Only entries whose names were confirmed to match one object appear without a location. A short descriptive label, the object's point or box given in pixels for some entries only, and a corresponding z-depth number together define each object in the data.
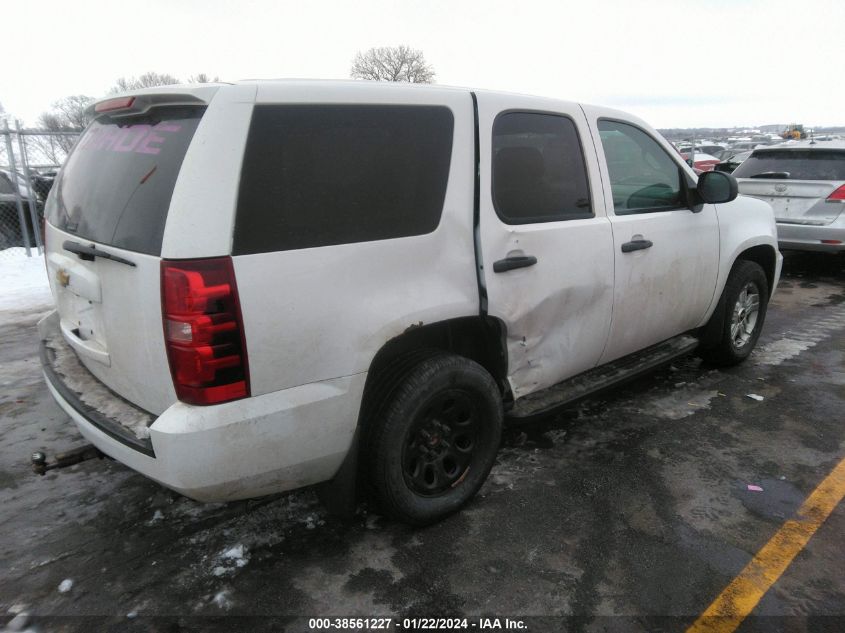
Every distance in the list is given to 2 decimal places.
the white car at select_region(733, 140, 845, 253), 7.39
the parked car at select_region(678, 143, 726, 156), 27.16
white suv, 2.03
